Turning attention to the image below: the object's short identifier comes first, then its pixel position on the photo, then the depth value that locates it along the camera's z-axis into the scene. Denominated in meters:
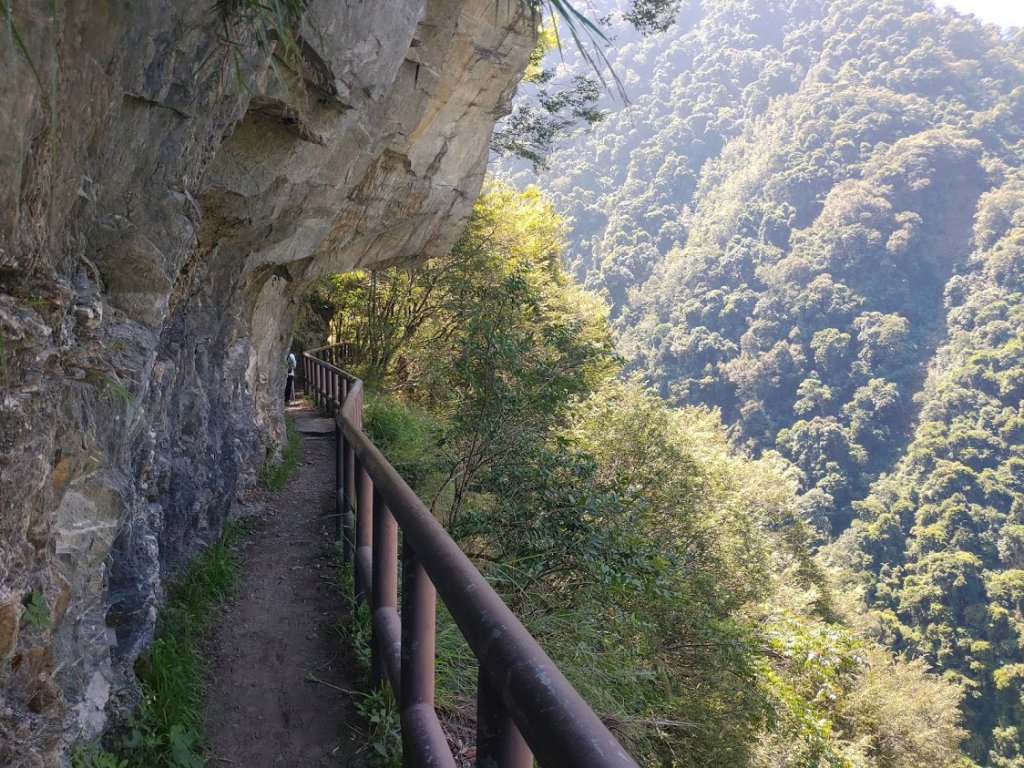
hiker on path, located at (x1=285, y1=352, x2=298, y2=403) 14.67
